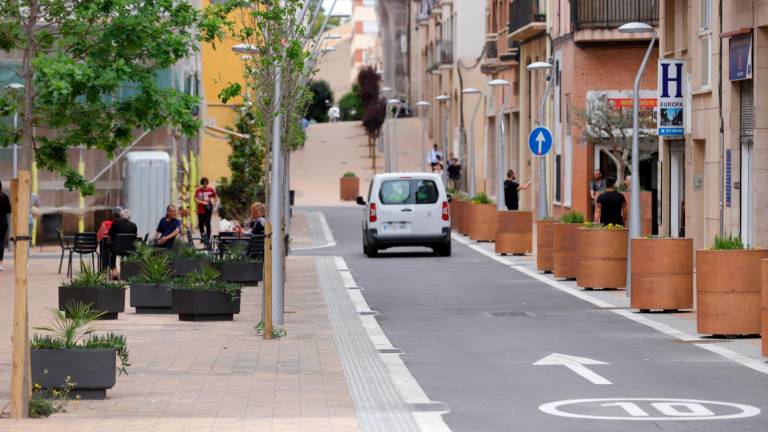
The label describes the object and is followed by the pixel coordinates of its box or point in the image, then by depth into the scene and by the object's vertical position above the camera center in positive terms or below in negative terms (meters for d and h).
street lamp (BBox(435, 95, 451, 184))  68.99 +4.83
